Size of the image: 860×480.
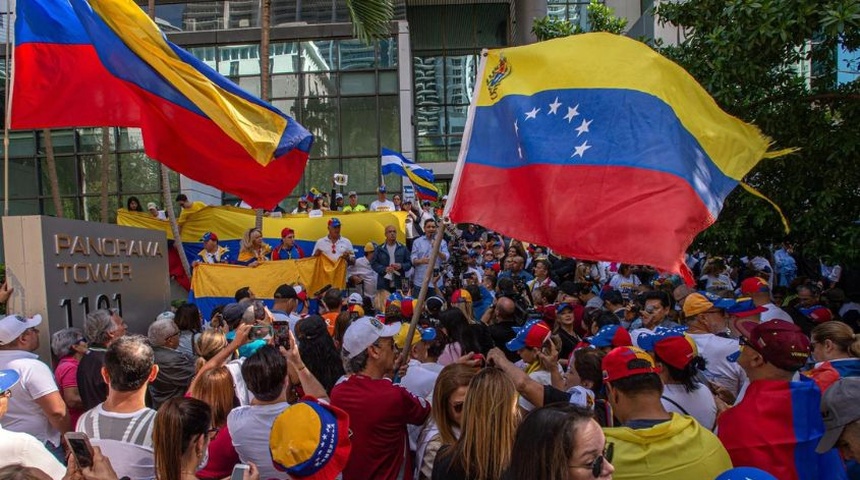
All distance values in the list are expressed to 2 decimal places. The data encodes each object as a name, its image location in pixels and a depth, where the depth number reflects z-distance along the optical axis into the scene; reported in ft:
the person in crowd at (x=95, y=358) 16.79
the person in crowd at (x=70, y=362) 17.47
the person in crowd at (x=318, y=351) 17.93
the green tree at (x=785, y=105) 23.08
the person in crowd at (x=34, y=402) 15.40
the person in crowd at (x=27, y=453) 11.17
